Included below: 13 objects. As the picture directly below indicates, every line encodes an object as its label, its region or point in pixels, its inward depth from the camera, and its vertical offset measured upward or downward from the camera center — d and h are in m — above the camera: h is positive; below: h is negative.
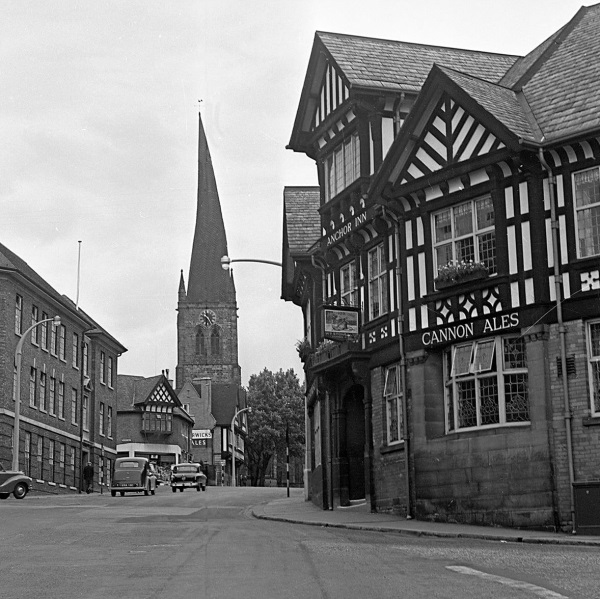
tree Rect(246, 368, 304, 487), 111.00 +8.64
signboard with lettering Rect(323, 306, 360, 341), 28.95 +4.45
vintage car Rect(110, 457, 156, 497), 50.94 +1.07
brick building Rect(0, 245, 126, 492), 54.94 +6.51
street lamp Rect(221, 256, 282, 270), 32.09 +6.75
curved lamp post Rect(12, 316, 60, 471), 46.42 +4.10
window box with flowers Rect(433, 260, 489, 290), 24.52 +4.82
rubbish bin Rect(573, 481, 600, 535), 21.03 -0.26
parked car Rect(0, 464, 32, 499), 42.88 +0.71
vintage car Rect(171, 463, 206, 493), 61.91 +1.18
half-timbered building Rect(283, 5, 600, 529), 22.95 +4.76
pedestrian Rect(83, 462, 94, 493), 63.47 +1.42
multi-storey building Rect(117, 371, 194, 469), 106.56 +7.60
